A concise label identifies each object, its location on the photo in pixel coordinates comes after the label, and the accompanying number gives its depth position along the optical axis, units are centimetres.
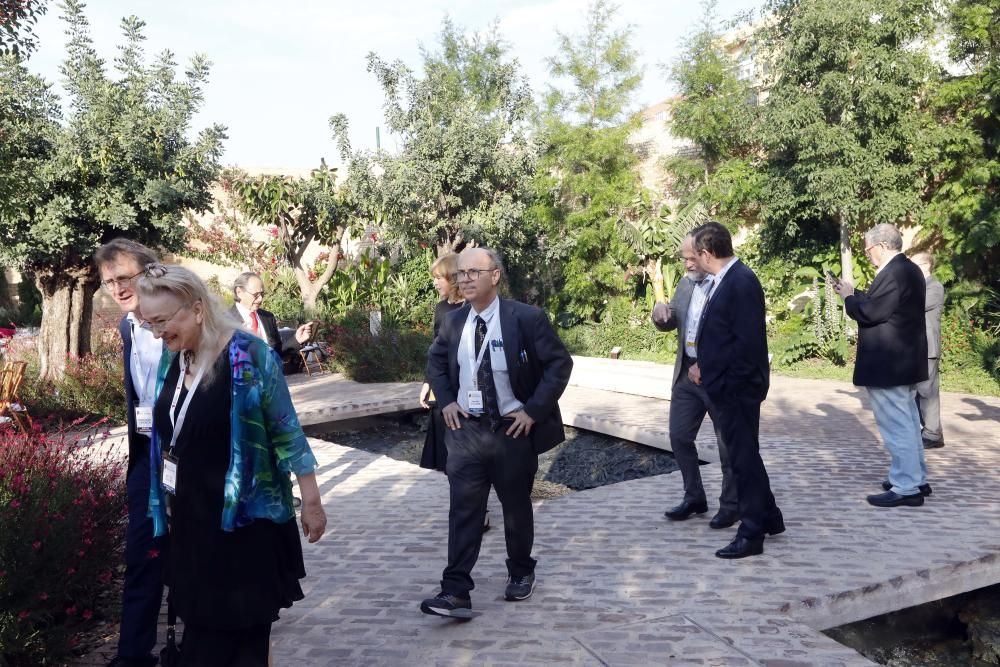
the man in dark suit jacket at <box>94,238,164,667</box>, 345
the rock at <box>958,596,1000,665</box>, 442
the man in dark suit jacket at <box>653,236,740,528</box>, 517
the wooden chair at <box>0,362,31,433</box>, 841
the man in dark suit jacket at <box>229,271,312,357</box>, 566
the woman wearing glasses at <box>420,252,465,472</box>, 531
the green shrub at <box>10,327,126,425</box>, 1013
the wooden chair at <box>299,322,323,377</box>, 1586
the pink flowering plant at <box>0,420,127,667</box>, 332
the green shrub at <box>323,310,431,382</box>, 1435
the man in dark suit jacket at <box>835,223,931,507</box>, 538
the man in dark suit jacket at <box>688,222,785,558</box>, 461
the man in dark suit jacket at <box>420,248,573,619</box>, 399
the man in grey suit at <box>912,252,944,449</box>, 720
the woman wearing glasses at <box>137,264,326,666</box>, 260
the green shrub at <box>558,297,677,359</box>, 1792
